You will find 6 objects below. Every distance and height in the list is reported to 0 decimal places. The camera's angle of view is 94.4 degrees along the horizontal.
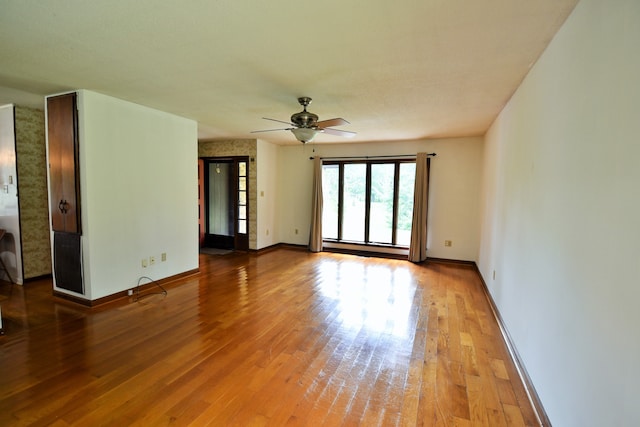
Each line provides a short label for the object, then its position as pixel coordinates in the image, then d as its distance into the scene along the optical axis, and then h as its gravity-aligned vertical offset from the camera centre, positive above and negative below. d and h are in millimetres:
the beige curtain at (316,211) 6594 -424
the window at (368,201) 6066 -179
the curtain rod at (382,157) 5893 +756
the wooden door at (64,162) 3295 +293
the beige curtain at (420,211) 5711 -334
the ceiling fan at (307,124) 3191 +743
